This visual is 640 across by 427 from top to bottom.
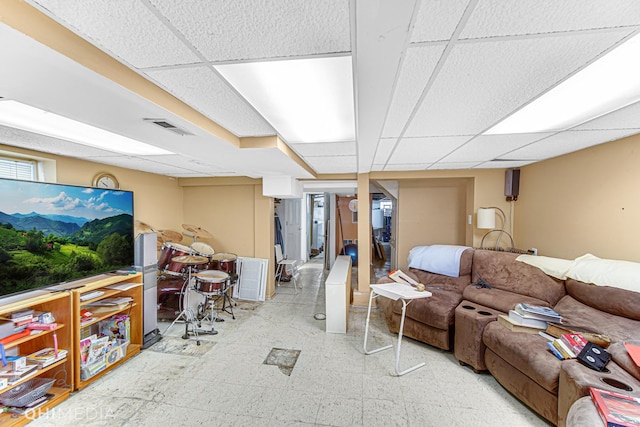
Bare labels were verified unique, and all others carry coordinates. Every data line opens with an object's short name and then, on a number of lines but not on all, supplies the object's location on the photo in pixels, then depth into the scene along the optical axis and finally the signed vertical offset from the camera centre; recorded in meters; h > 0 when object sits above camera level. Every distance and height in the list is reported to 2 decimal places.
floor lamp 3.59 -0.14
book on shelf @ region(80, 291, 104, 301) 2.25 -0.84
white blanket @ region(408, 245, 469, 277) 3.56 -0.74
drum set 3.13 -1.01
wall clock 3.21 +0.34
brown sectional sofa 1.70 -1.08
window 2.39 +0.38
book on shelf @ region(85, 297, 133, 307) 2.53 -0.99
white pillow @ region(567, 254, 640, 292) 2.00 -0.53
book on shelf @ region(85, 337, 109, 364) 2.27 -1.34
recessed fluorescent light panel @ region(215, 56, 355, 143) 1.15 +0.66
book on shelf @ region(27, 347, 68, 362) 1.91 -1.18
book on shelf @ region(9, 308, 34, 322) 1.85 -0.84
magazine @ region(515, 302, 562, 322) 2.25 -0.94
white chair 5.15 -1.32
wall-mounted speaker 3.65 +0.41
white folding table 2.36 -0.82
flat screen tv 1.89 -0.25
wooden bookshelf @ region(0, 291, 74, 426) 1.99 -1.14
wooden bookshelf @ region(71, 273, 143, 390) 2.13 -1.07
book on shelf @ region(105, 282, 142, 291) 2.61 -0.86
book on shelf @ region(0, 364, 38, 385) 1.73 -1.19
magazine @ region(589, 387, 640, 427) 1.27 -1.07
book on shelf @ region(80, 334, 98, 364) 2.20 -1.28
